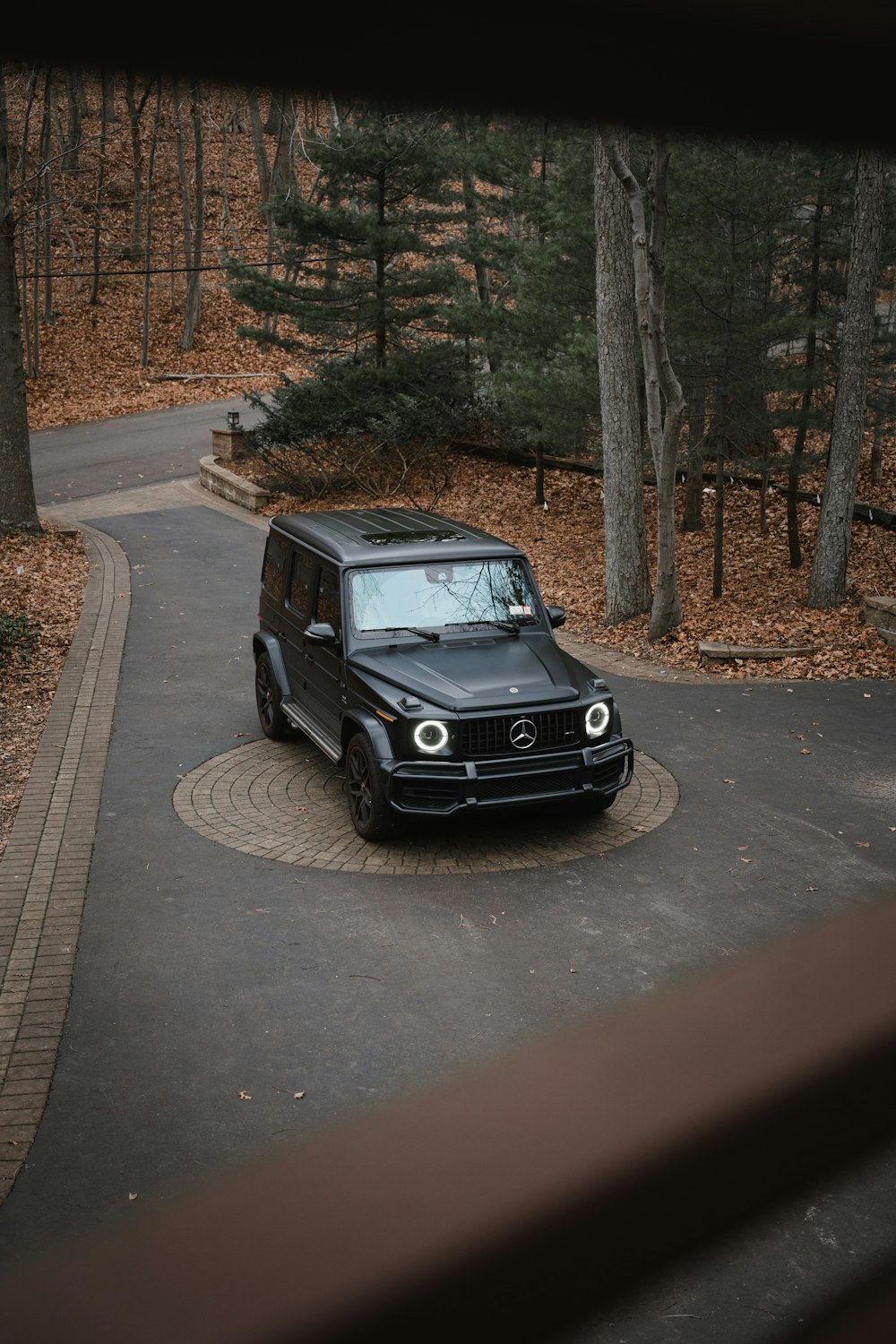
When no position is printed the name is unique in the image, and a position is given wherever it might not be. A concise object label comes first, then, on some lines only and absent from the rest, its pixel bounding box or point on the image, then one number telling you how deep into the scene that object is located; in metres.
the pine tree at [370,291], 24.36
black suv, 8.14
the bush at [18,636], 13.48
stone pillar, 28.31
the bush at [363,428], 25.72
